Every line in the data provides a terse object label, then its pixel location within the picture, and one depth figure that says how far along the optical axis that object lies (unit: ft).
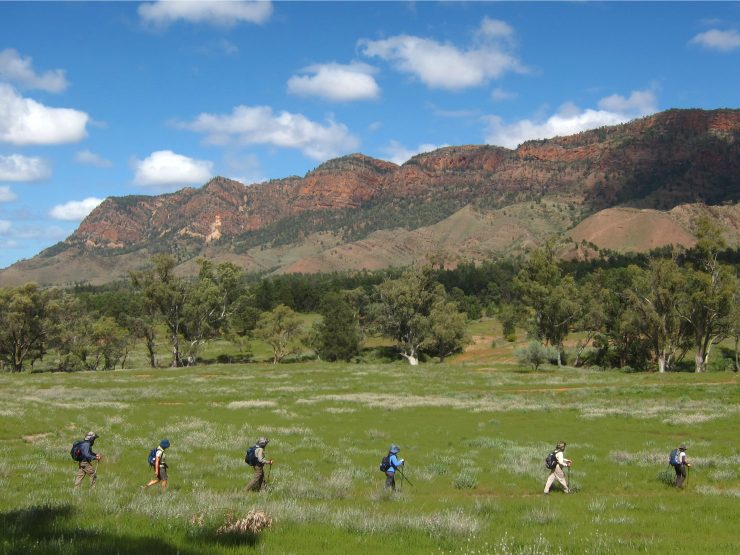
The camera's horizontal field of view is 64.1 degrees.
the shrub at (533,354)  231.50
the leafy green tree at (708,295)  208.44
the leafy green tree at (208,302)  289.53
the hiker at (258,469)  55.88
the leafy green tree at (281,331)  316.19
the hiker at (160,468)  56.59
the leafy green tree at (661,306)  222.89
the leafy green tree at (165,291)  281.13
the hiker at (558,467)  57.57
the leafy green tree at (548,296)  272.10
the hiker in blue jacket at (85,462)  56.29
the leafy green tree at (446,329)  297.94
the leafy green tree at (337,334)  311.68
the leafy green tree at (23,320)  260.83
